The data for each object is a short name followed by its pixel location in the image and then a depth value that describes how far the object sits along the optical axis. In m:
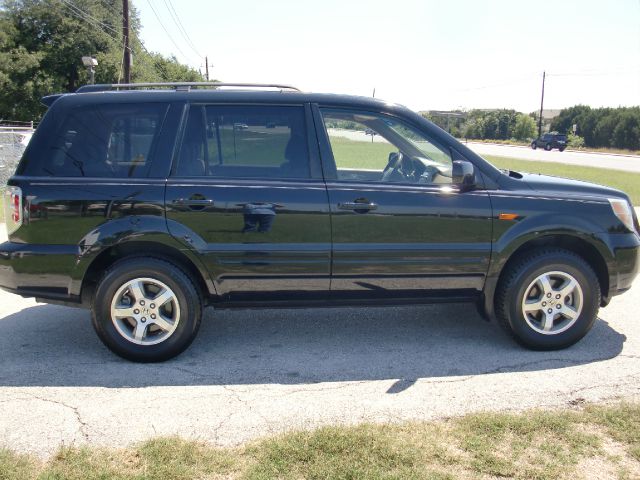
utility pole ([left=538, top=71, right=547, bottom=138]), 70.02
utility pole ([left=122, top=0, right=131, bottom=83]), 23.67
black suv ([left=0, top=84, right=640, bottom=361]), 3.85
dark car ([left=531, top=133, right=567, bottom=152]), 49.22
